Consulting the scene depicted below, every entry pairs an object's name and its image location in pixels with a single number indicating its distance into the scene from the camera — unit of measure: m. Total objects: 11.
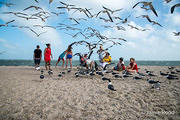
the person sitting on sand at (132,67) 10.04
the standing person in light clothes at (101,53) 10.33
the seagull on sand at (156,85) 5.12
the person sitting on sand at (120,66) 11.43
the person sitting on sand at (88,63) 10.15
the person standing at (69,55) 12.23
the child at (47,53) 11.14
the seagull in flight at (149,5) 3.68
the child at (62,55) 12.61
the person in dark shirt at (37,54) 11.35
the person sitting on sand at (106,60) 10.79
